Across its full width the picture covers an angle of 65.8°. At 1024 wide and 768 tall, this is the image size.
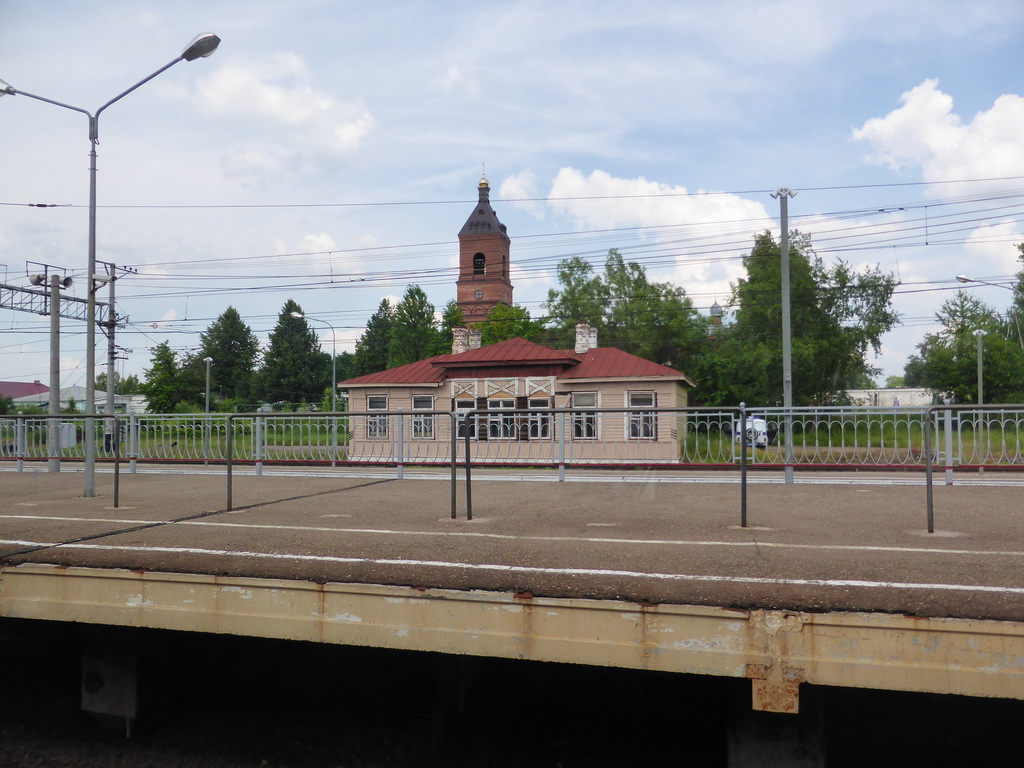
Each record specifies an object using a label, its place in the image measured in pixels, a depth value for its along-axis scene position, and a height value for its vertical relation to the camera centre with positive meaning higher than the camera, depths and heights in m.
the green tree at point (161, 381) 58.75 +2.36
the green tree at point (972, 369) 51.91 +2.54
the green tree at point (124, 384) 112.44 +4.21
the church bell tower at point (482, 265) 82.44 +15.19
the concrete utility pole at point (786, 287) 23.73 +3.77
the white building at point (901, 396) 86.81 +1.30
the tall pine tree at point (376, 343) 86.62 +7.75
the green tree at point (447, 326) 76.75 +9.24
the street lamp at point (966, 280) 31.55 +5.18
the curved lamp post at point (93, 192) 10.66 +3.27
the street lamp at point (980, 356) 42.50 +2.77
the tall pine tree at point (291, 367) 84.00 +4.80
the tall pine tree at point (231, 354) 89.94 +6.71
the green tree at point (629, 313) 59.91 +7.74
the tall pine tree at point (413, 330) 77.44 +8.26
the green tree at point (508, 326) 62.44 +6.64
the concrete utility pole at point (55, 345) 22.53 +2.12
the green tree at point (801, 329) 46.06 +4.84
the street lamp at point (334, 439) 13.95 -0.49
